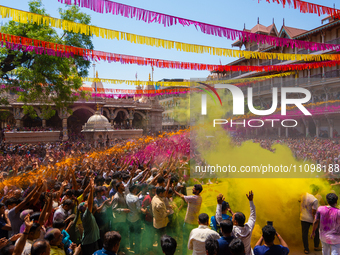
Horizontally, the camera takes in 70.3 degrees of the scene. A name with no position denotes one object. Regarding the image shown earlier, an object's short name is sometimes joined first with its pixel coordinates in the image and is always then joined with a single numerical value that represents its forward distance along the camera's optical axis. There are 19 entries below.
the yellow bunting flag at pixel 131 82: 12.86
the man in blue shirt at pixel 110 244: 2.66
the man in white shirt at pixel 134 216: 4.56
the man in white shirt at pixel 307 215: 4.82
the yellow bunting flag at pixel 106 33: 6.30
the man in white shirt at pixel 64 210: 3.86
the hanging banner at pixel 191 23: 5.98
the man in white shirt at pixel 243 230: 3.16
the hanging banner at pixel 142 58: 8.46
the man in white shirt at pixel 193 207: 4.18
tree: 11.03
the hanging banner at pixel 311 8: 6.59
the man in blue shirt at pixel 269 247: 2.81
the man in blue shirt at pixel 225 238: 2.90
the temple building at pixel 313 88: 17.95
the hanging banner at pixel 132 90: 16.64
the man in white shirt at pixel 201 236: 3.08
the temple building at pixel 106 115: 27.21
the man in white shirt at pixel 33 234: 2.78
